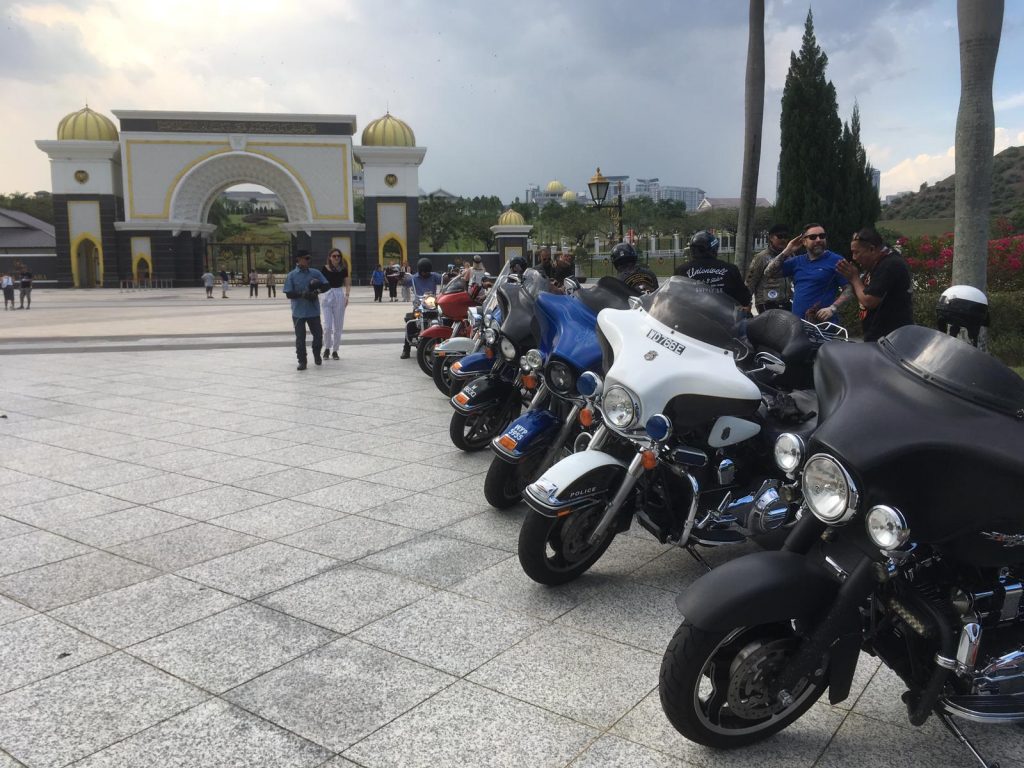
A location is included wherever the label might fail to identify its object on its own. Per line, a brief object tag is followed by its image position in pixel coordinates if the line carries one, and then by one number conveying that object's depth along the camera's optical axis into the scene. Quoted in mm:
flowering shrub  12375
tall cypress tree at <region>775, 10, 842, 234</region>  20672
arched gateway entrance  42562
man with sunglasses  6875
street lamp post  16906
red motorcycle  9125
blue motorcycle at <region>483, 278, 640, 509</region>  4375
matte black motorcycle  2193
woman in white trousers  12188
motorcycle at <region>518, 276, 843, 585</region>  3480
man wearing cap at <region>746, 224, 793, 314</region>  8539
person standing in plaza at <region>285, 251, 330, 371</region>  10836
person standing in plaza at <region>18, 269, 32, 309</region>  28027
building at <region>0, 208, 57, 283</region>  44062
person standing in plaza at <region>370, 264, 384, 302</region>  31266
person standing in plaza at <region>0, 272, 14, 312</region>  27647
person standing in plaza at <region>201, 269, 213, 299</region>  35272
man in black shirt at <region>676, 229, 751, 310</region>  6434
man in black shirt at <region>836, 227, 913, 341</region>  5543
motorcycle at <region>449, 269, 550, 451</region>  5273
